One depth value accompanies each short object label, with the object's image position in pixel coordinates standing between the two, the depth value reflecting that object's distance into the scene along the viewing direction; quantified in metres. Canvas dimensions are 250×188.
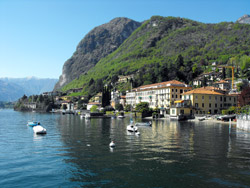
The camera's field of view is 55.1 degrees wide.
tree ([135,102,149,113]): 122.36
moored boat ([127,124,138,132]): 57.12
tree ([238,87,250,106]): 90.82
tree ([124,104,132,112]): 155.38
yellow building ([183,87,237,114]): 109.00
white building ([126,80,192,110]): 126.71
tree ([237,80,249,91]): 125.93
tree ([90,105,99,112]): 172.50
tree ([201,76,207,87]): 144.99
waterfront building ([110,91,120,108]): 180.62
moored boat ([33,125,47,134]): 56.35
